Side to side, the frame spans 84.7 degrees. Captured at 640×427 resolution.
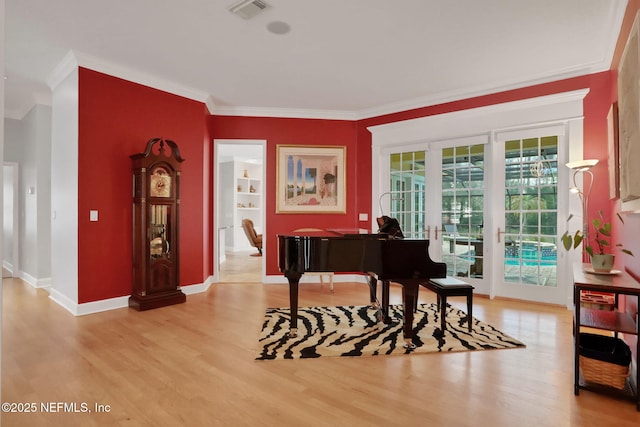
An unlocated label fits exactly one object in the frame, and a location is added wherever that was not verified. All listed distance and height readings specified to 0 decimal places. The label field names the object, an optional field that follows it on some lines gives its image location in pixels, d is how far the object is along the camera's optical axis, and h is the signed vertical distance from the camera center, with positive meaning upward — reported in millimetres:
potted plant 2482 -315
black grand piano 2986 -413
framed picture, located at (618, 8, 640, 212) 2230 +617
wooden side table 2135 -721
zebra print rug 2920 -1138
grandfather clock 4094 -180
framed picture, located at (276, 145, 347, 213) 5734 +547
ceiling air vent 2869 +1710
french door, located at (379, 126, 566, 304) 4395 +80
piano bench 3221 -726
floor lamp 3707 +316
